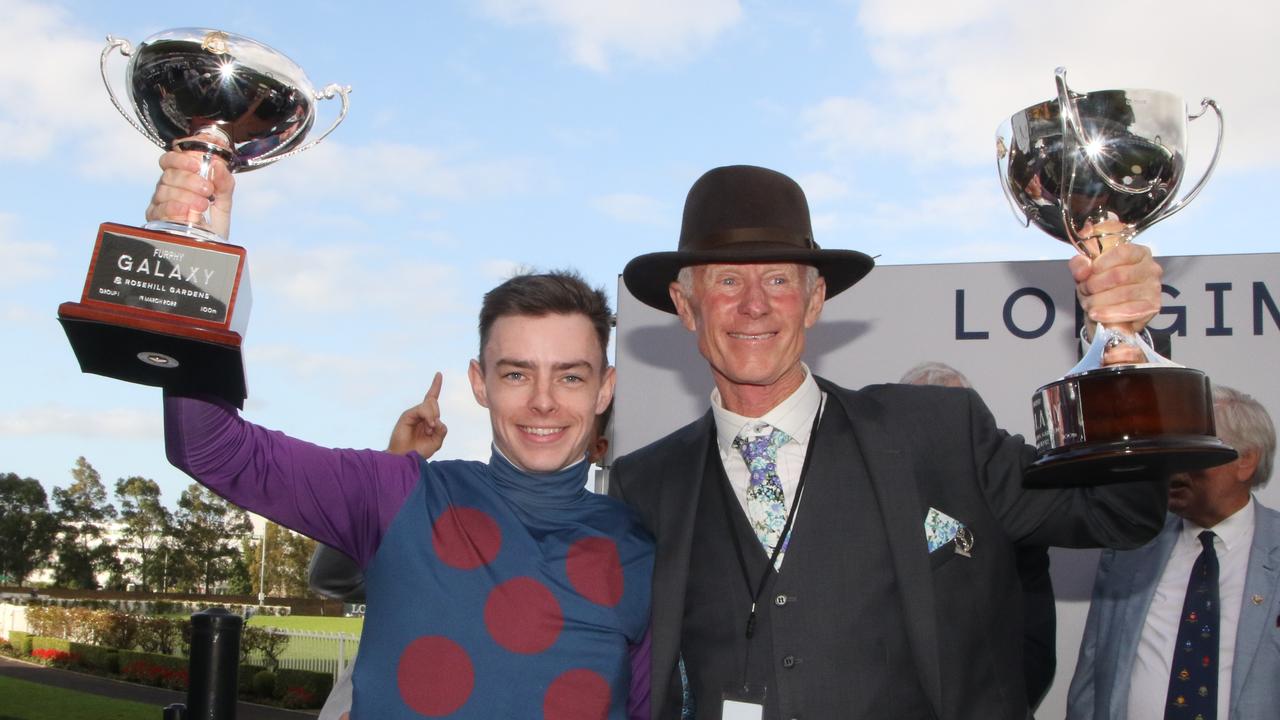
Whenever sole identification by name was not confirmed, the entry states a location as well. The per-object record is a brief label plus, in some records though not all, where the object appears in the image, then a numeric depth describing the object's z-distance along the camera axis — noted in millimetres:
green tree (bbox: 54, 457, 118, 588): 56438
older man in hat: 2371
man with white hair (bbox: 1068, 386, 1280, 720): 3449
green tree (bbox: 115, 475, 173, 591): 58969
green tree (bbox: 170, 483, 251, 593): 59031
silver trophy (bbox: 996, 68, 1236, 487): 1990
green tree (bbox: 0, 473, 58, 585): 54344
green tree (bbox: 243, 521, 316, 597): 64938
